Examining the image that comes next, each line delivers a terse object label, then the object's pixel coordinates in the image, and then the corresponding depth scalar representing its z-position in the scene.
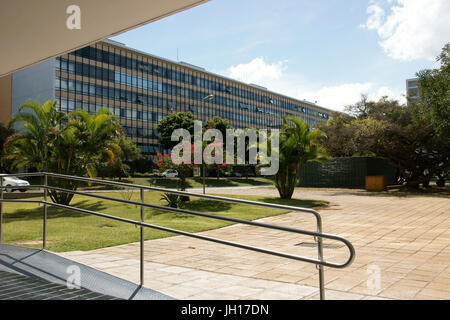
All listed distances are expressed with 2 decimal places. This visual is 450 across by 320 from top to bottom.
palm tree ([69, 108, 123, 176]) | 14.32
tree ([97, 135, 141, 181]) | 32.72
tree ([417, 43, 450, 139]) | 18.98
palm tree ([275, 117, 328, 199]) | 16.62
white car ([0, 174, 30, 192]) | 21.49
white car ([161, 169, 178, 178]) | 42.08
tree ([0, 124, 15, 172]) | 35.78
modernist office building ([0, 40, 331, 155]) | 47.53
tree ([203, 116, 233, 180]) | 47.56
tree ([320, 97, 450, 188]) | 23.31
